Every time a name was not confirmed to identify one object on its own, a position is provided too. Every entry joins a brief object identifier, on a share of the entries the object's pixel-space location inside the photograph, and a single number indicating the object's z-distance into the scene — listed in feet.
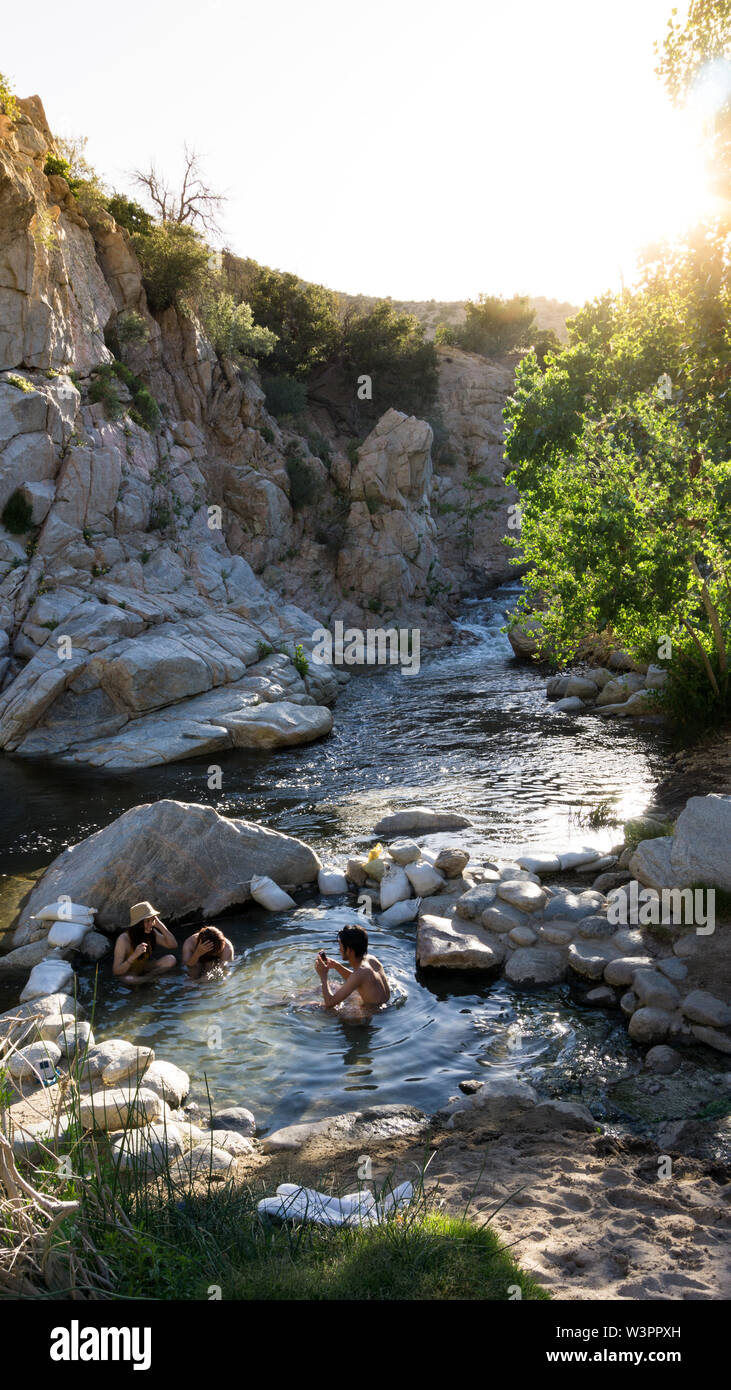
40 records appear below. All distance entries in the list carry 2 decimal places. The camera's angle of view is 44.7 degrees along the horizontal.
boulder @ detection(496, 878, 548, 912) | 31.65
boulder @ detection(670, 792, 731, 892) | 28.99
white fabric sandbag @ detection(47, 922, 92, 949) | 31.17
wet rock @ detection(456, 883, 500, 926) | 31.96
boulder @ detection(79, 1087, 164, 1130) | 18.38
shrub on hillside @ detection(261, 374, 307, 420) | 120.88
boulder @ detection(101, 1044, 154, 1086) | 21.80
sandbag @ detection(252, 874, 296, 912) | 35.55
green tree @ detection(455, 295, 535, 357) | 176.45
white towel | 14.20
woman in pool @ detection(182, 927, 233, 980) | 30.25
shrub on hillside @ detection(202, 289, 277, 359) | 109.60
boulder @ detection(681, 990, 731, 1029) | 24.02
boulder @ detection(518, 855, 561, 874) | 35.73
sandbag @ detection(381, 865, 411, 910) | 35.04
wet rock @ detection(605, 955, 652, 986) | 26.96
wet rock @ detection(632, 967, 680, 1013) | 25.23
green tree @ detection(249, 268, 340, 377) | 128.98
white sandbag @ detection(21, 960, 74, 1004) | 27.99
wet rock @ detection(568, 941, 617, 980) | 27.96
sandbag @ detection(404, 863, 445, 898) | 34.94
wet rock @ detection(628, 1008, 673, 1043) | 24.29
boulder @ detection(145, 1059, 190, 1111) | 21.80
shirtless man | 27.32
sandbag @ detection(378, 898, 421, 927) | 33.86
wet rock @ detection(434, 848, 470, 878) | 35.37
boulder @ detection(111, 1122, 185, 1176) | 14.39
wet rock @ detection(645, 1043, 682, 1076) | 22.85
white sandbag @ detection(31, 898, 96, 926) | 32.45
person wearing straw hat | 30.22
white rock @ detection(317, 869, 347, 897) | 37.09
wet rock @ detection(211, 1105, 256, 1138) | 21.03
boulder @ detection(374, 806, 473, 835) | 42.93
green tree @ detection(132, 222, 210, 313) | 100.42
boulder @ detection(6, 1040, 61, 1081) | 21.70
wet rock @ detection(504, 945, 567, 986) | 28.53
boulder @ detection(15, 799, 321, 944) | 34.14
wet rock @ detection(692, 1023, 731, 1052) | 23.27
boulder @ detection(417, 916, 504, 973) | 29.53
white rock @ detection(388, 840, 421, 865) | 36.94
